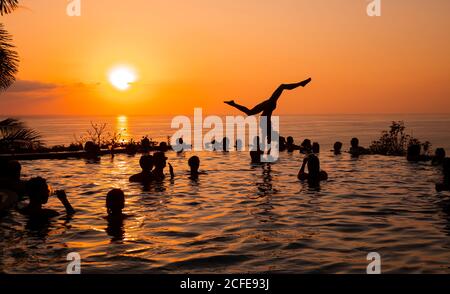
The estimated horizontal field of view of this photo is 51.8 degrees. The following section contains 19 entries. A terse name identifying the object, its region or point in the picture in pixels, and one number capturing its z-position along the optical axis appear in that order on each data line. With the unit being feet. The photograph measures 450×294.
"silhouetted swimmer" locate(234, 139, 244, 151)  119.00
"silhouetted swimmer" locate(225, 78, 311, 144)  76.87
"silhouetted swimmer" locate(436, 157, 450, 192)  44.50
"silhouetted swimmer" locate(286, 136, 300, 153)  106.22
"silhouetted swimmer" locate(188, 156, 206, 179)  64.23
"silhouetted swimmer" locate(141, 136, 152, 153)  104.95
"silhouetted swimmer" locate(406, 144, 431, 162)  82.58
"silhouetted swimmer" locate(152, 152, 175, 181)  59.59
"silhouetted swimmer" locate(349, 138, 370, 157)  95.50
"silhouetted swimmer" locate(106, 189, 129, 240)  36.27
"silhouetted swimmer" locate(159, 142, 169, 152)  107.41
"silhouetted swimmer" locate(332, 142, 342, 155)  99.42
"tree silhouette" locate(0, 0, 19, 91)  38.29
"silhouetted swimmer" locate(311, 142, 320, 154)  103.09
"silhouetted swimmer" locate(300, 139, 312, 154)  97.80
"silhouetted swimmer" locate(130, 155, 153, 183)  57.41
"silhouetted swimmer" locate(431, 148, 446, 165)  75.20
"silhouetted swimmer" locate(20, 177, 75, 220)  35.76
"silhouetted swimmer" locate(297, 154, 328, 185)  54.70
